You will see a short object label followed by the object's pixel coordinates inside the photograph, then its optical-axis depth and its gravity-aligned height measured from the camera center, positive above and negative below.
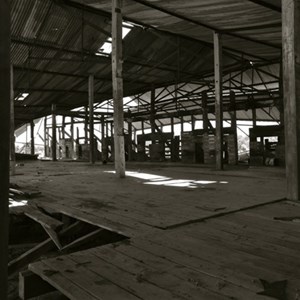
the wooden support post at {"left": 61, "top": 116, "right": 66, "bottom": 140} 27.20 +1.92
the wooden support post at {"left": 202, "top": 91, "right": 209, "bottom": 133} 14.93 +1.78
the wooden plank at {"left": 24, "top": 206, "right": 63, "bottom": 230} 3.61 -0.84
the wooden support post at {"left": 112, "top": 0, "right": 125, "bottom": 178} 7.63 +1.65
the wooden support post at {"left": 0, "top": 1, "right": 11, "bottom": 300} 1.09 +0.08
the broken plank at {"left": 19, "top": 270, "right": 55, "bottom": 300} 2.05 -0.91
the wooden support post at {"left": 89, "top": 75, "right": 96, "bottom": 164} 15.07 +1.45
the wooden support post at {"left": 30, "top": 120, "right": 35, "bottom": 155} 25.45 +0.89
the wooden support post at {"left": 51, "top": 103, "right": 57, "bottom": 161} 20.58 +1.29
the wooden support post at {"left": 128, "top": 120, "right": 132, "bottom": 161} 18.67 +0.10
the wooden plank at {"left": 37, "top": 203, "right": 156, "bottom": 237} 2.92 -0.77
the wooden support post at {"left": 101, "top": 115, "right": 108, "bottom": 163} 18.70 -0.05
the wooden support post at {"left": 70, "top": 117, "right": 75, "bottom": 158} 27.02 +1.97
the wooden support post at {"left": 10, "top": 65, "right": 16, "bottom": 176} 8.95 +0.00
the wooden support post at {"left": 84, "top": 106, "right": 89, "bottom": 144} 20.36 +1.72
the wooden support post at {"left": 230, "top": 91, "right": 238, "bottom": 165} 12.86 +0.80
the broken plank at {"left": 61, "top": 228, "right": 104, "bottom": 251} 3.17 -0.93
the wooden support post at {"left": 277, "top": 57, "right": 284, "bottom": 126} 12.62 +1.68
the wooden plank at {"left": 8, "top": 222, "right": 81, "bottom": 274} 3.25 -1.14
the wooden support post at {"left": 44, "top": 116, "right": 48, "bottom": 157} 28.91 +1.01
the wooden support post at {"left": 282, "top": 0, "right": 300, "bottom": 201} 4.25 +0.78
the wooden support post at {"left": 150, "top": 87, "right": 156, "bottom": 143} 17.91 +1.99
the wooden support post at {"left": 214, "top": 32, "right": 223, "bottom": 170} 9.95 +1.81
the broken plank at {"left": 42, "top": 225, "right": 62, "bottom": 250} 3.38 -0.98
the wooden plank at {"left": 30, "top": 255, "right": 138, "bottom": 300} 1.69 -0.79
